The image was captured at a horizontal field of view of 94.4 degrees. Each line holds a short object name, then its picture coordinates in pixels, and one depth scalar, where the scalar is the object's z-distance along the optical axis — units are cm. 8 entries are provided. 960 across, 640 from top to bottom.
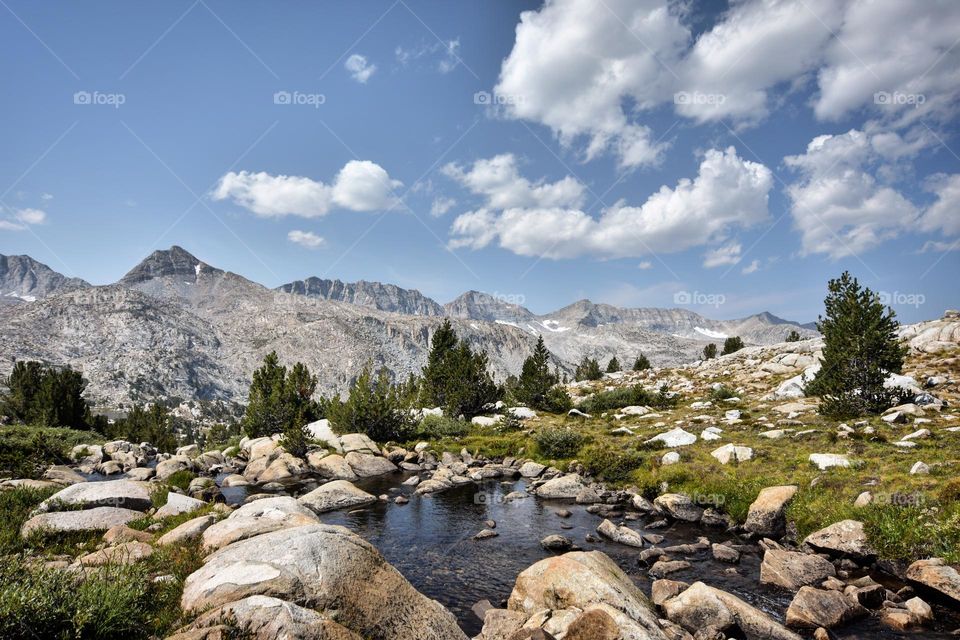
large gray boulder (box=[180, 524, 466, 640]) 999
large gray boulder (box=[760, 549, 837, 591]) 1666
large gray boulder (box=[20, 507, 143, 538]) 1534
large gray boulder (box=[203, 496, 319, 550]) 1414
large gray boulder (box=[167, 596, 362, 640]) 814
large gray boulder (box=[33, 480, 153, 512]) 1805
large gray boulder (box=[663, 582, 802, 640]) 1341
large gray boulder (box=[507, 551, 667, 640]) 1230
